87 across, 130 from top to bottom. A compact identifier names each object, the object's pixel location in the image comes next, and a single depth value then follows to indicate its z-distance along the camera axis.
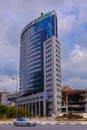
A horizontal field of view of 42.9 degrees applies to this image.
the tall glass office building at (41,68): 56.77
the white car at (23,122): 18.79
